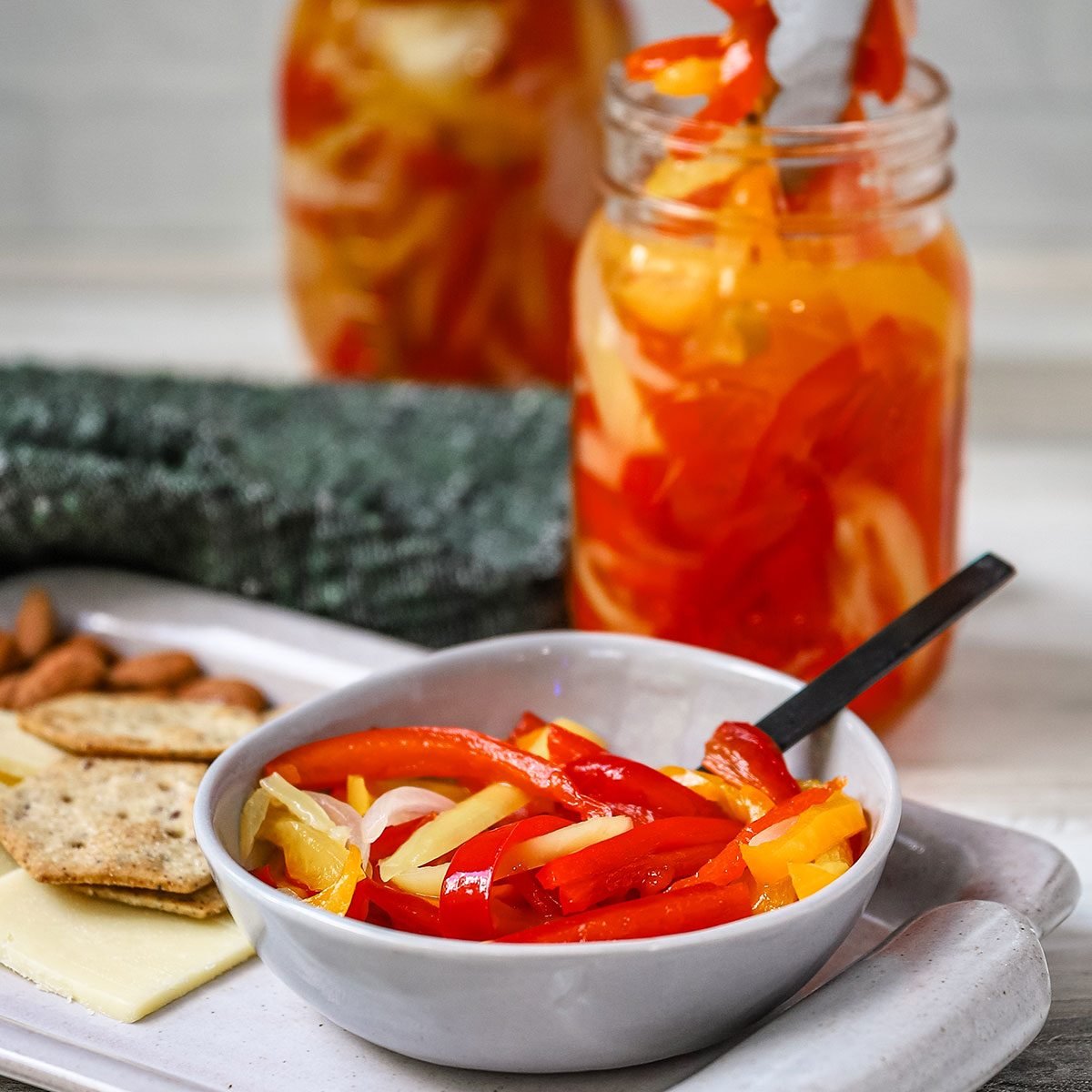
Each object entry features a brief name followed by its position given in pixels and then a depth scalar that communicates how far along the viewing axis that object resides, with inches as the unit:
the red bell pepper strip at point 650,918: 34.6
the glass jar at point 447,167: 45.9
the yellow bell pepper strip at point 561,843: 35.4
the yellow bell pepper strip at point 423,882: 35.3
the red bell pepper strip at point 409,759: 36.5
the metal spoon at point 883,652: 37.1
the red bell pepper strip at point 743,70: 38.0
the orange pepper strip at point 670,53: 38.5
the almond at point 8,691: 40.0
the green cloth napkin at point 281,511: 41.6
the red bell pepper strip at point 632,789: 36.0
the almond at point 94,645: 41.0
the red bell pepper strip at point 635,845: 35.1
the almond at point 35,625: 41.1
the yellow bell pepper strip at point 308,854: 35.6
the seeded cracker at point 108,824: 36.5
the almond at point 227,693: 40.0
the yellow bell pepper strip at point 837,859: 35.3
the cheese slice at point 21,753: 38.5
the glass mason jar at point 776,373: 38.6
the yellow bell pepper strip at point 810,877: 35.1
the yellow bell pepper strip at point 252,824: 35.9
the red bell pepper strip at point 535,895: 35.3
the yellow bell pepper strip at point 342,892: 35.1
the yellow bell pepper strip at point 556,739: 36.7
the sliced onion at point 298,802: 35.9
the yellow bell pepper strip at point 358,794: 36.4
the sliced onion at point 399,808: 36.1
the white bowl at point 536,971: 34.1
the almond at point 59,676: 40.0
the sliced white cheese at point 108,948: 35.7
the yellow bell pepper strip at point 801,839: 35.3
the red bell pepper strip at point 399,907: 35.0
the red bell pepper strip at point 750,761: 36.3
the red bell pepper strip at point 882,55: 38.0
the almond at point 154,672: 40.5
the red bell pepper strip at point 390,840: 35.9
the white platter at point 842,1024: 34.3
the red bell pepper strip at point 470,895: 34.8
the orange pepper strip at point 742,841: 35.2
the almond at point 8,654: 40.7
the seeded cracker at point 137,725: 38.6
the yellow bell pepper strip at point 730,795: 36.2
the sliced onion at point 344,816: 35.9
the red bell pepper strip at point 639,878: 35.0
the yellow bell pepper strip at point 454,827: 35.7
